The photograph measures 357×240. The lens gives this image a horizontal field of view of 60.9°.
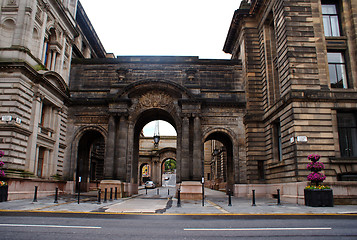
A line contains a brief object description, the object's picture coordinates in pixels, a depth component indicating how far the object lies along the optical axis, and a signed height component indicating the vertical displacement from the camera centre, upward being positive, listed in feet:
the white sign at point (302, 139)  62.13 +8.58
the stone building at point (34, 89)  64.85 +22.07
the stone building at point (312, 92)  62.13 +19.50
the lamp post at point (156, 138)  127.24 +18.13
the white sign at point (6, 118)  63.46 +13.08
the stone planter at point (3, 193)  56.20 -2.04
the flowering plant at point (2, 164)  56.24 +3.07
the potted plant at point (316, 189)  53.88 -1.28
